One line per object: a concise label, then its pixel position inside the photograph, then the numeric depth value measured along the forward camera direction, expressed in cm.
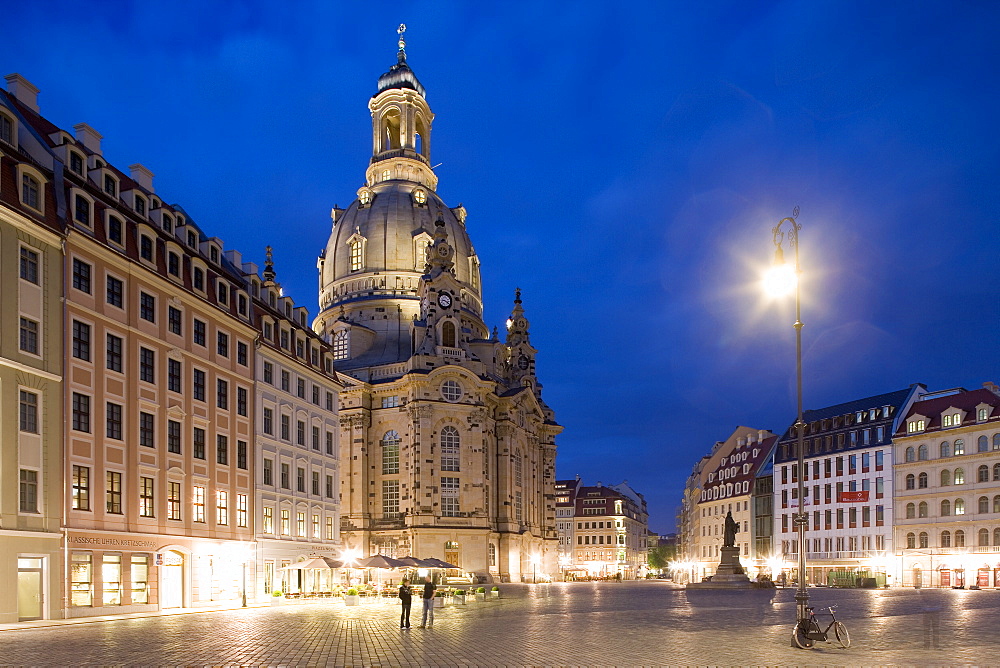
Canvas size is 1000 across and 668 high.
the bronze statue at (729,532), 8181
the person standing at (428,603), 3503
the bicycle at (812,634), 2511
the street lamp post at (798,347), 2611
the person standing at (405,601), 3397
